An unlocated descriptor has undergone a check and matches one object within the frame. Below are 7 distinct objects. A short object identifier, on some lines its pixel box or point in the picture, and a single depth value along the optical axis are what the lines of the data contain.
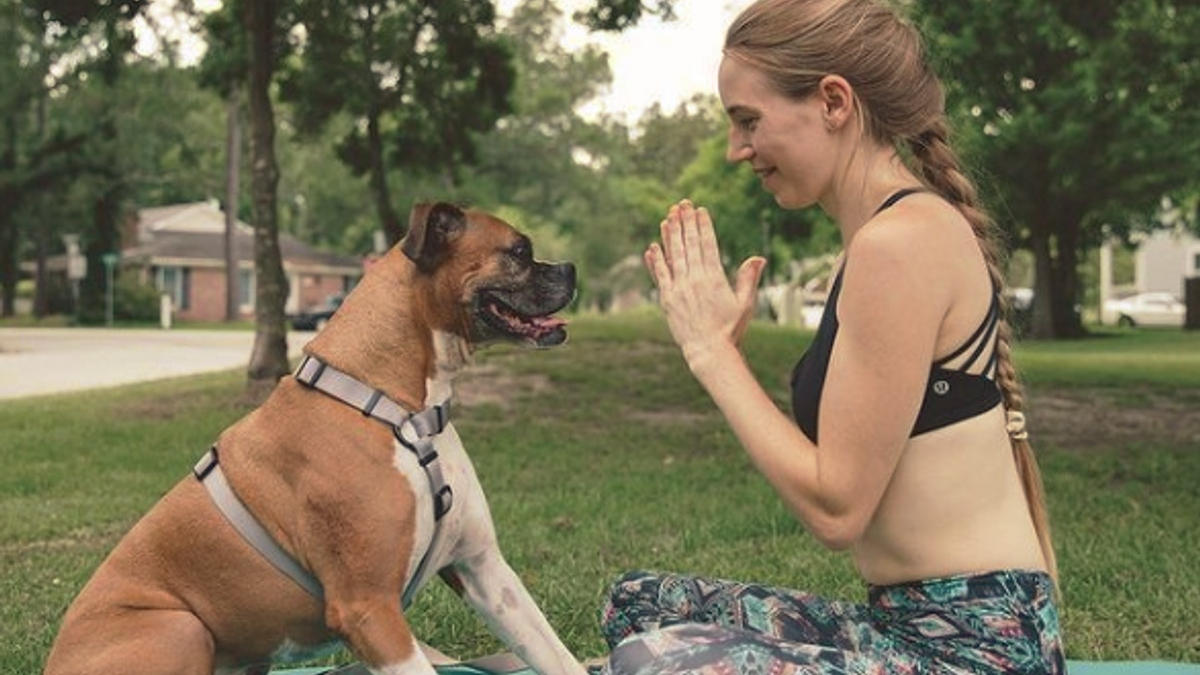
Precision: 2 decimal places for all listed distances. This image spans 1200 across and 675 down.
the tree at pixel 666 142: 74.19
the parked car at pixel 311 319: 46.09
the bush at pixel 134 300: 48.94
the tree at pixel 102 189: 41.26
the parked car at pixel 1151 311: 51.66
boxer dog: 3.11
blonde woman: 2.28
